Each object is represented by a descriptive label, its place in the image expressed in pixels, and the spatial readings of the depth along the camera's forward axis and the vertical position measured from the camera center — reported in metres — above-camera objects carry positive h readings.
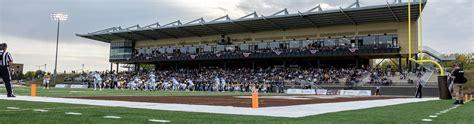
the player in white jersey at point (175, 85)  45.81 -0.68
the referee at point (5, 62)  12.77 +0.43
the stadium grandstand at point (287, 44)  52.84 +5.03
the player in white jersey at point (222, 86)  46.86 -0.76
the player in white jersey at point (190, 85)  46.26 -0.68
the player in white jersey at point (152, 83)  41.56 -0.45
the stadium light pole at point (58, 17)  59.34 +8.10
